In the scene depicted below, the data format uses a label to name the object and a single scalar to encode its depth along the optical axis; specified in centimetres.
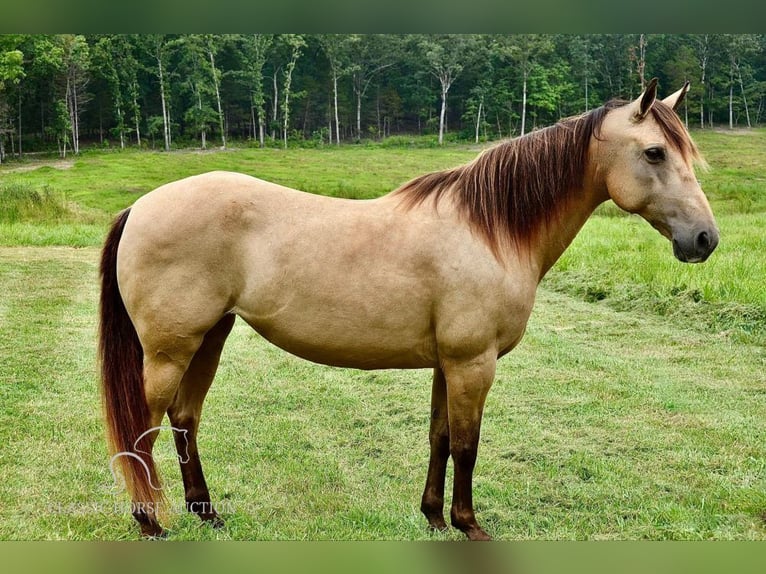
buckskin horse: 264
